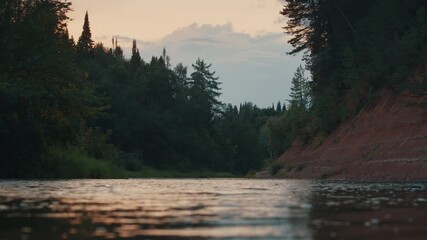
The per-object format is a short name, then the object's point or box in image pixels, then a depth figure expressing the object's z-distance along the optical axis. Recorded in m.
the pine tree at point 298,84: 138.50
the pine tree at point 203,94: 141.61
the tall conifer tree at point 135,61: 154.07
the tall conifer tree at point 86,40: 137.00
